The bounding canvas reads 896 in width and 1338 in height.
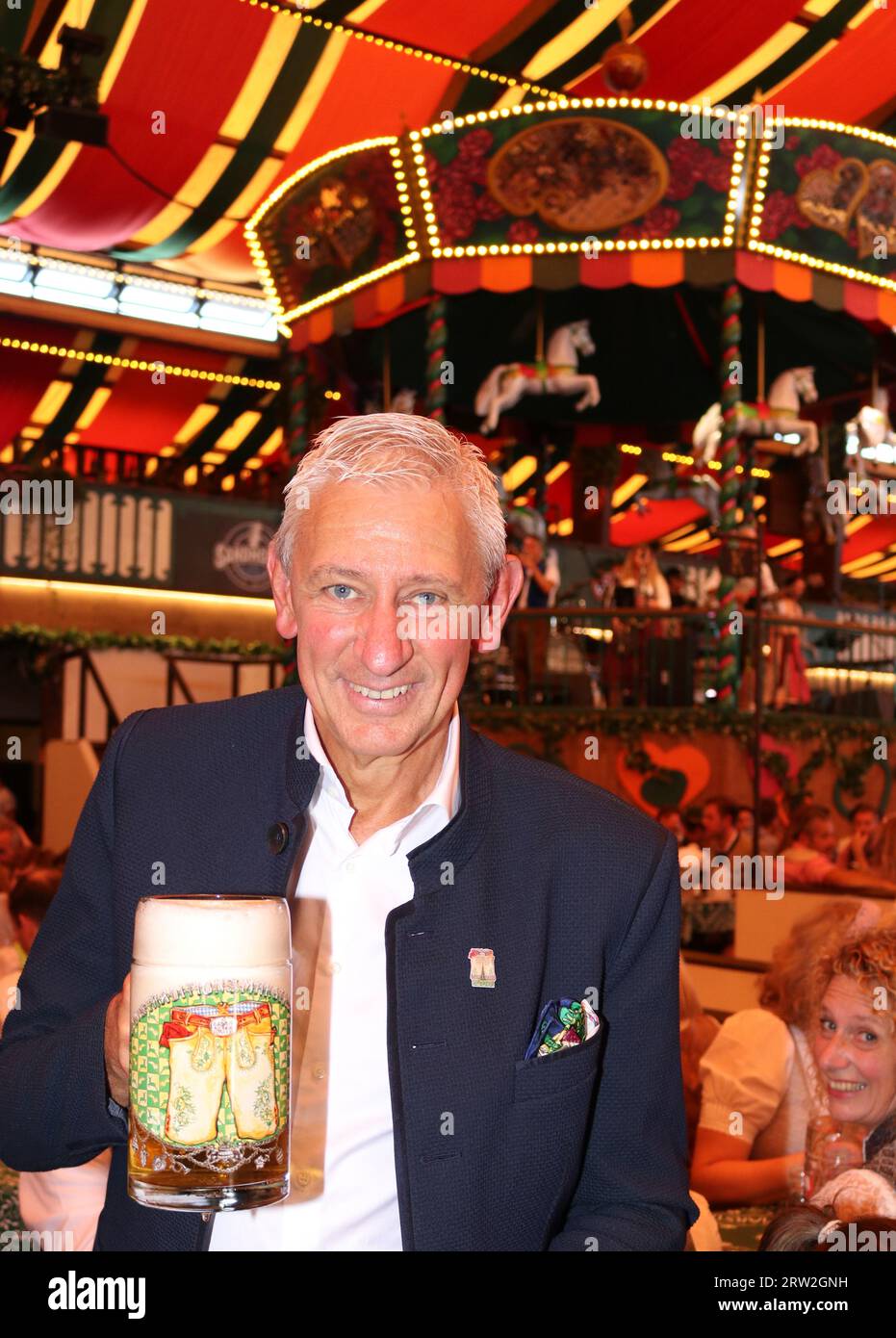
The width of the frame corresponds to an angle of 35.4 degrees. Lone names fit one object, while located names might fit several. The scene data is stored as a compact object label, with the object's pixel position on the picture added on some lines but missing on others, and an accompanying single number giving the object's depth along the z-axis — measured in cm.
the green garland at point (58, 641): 1177
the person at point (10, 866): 338
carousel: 768
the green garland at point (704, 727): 798
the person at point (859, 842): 717
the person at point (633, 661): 870
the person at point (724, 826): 704
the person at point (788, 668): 877
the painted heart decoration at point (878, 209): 768
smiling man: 119
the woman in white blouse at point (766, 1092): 259
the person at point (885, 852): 517
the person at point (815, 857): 566
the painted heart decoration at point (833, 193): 763
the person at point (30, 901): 357
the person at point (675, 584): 1052
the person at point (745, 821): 712
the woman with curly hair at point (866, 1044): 241
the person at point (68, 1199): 221
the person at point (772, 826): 749
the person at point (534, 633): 895
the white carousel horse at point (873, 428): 912
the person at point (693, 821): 746
